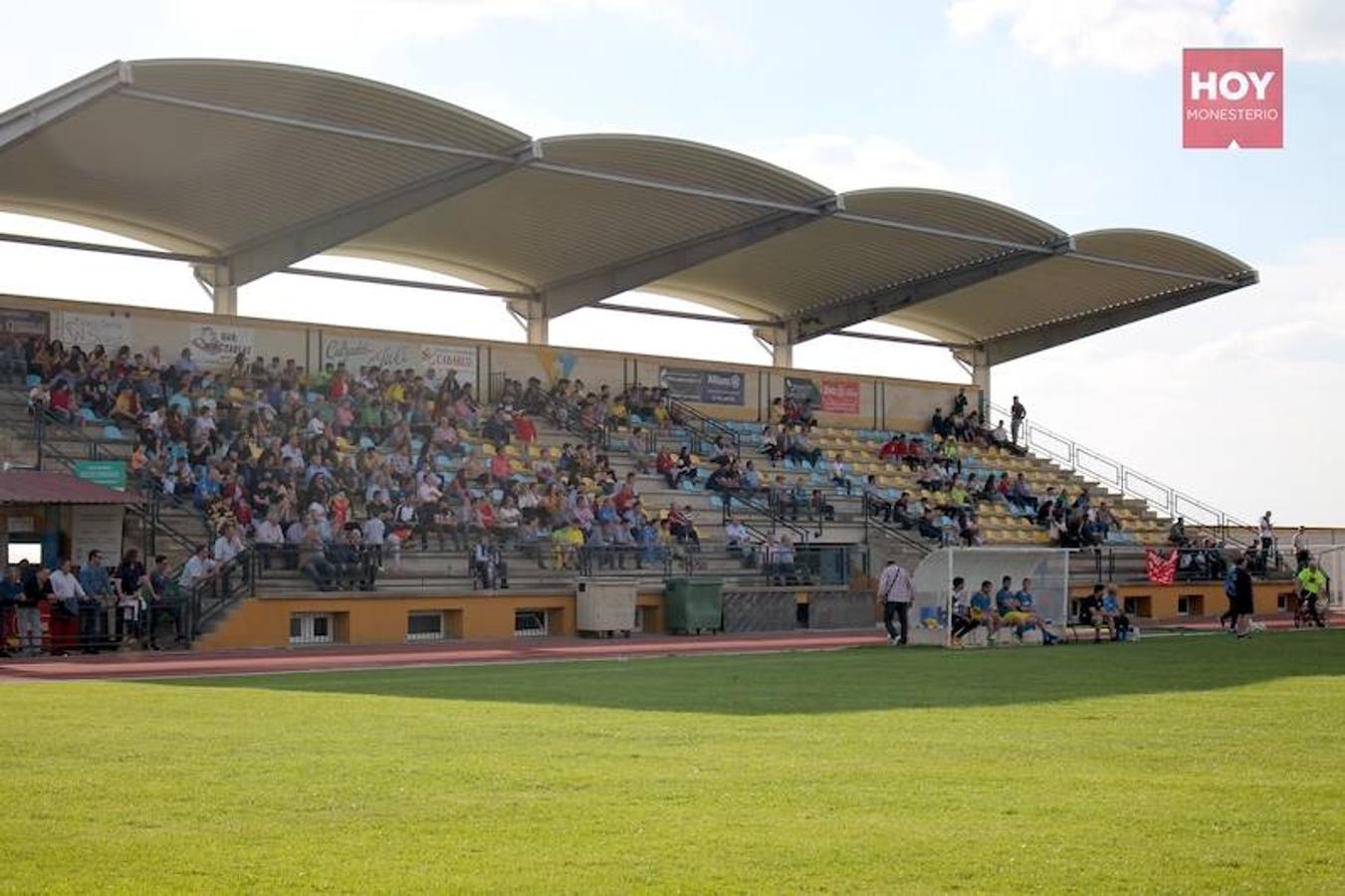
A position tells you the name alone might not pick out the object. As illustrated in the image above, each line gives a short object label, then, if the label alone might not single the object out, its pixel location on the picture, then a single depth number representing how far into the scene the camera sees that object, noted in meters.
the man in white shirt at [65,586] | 29.62
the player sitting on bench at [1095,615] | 34.28
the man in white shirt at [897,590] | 32.09
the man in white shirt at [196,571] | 31.25
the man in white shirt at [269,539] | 32.91
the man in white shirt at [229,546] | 31.98
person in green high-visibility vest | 39.97
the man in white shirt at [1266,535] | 52.44
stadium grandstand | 33.00
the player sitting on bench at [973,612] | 31.86
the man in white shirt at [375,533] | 34.47
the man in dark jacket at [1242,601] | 34.66
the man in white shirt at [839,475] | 48.28
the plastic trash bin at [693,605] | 37.31
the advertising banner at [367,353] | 43.78
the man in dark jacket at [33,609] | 29.25
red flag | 47.78
